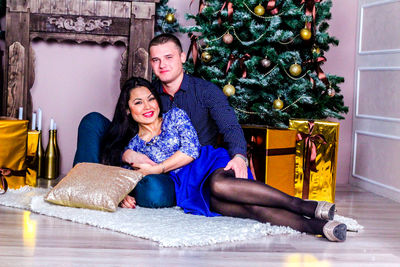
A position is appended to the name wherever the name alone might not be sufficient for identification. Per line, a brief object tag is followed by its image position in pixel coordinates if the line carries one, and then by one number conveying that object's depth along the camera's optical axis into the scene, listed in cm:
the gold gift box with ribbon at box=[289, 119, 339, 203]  321
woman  234
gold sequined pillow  256
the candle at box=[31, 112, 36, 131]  368
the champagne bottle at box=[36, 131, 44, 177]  381
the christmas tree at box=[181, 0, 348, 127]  331
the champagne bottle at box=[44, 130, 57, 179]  376
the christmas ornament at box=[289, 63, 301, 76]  327
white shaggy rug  219
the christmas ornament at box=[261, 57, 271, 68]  329
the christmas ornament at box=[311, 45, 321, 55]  335
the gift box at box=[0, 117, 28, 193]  307
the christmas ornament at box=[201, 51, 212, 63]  340
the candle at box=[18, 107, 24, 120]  363
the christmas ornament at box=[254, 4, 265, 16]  331
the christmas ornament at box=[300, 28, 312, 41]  327
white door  353
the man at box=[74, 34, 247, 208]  269
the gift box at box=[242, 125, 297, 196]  306
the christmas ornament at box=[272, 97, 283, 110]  324
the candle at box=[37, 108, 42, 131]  368
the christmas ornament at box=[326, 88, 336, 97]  335
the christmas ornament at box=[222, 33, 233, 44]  334
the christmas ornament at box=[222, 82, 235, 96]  323
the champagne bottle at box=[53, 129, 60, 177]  383
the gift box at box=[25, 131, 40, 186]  335
